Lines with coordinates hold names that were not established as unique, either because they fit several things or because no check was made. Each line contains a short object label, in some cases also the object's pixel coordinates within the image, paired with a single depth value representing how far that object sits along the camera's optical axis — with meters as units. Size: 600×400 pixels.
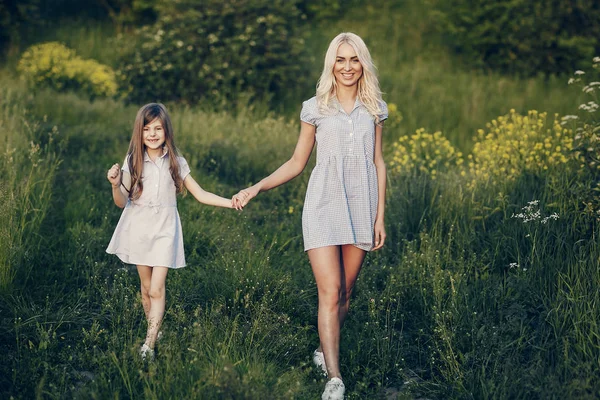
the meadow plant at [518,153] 7.23
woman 4.51
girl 4.70
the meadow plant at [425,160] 8.21
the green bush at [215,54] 13.38
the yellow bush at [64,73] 13.52
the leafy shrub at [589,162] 5.95
